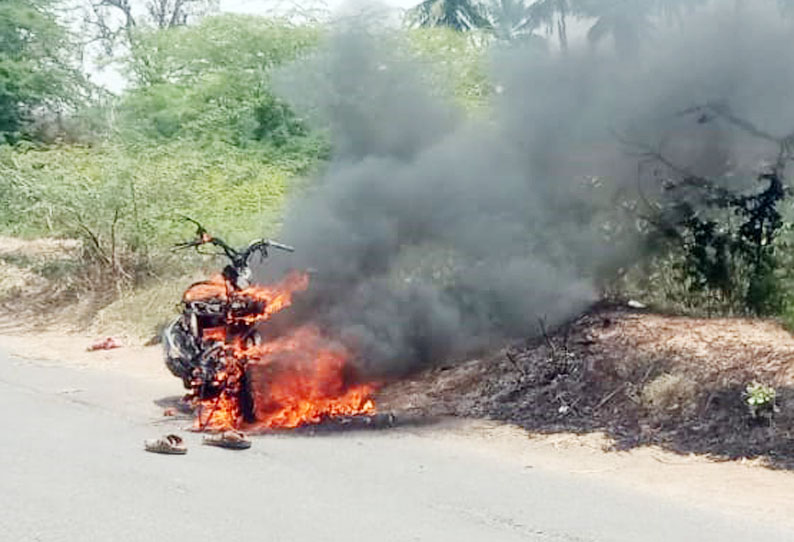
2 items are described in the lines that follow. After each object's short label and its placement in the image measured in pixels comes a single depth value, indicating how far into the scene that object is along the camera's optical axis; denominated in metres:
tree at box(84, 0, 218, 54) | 36.81
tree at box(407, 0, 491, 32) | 28.51
